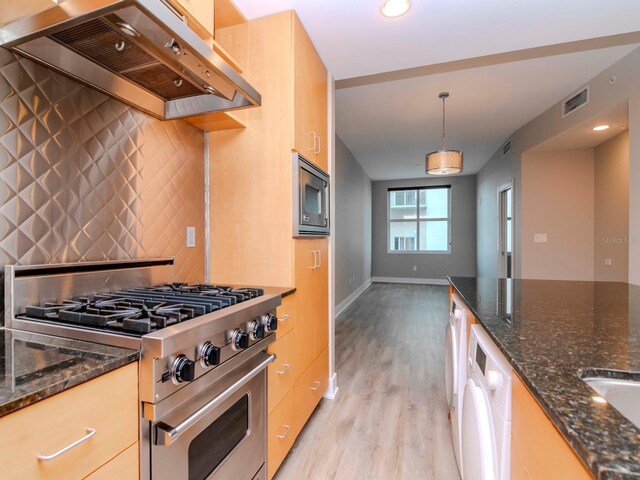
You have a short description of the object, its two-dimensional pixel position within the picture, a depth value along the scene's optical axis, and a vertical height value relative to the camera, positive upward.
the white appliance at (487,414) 0.79 -0.49
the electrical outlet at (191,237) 1.77 +0.02
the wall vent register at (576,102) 3.01 +1.38
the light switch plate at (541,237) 4.19 +0.05
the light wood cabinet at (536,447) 0.49 -0.37
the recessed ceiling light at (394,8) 1.63 +1.22
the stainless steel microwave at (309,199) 1.74 +0.26
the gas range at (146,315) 0.82 -0.23
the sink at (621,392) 0.65 -0.31
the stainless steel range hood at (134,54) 0.89 +0.64
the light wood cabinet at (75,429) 0.56 -0.38
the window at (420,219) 7.94 +0.55
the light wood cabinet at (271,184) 1.73 +0.32
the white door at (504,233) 5.21 +0.13
